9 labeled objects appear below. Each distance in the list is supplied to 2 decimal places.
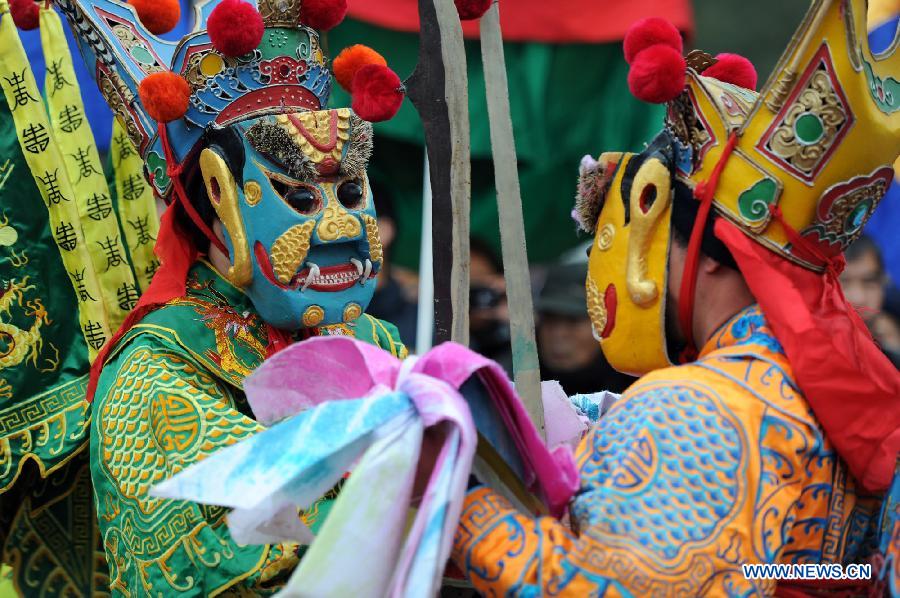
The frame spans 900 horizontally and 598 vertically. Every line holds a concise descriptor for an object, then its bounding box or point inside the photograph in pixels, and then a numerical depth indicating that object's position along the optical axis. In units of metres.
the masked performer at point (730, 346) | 4.24
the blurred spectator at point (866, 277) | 9.97
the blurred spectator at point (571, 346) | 10.53
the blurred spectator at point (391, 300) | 11.92
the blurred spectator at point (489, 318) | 11.12
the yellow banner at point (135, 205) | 7.88
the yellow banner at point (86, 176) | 7.62
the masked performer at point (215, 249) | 6.04
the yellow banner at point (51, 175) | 7.23
